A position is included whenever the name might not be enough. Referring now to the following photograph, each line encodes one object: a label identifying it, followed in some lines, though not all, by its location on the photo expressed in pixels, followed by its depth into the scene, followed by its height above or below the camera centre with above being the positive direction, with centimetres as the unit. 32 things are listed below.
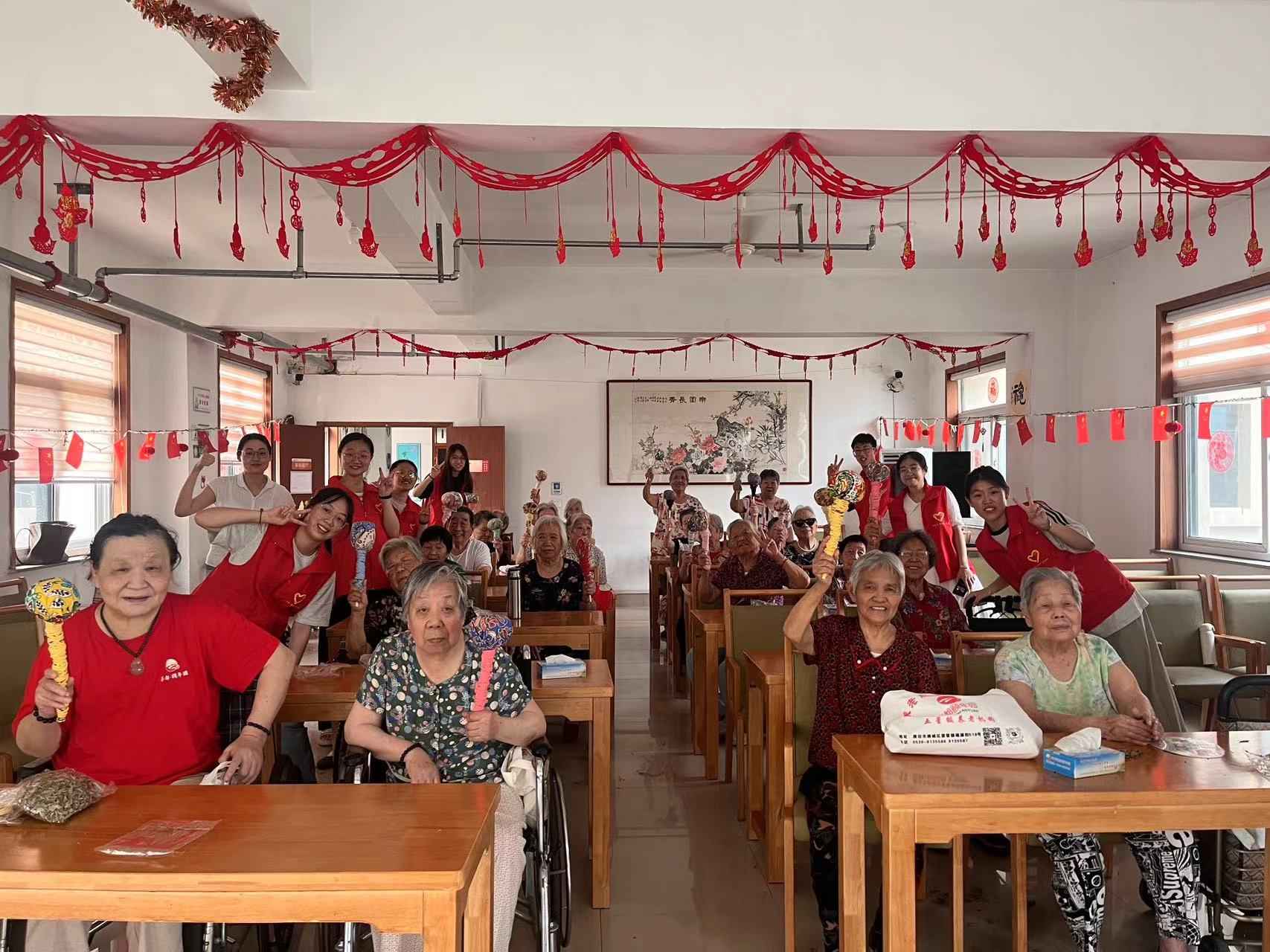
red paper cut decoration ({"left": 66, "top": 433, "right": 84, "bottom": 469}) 563 +16
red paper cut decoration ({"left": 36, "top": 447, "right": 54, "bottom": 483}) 550 +9
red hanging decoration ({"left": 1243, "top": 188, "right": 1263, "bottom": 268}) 320 +76
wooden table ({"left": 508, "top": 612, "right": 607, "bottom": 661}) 388 -68
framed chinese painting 1070 +51
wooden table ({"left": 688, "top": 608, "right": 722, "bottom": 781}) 422 -100
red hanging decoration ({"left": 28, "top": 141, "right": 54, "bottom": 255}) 294 +78
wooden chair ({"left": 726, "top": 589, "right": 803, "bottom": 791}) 381 -66
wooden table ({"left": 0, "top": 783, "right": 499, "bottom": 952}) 153 -66
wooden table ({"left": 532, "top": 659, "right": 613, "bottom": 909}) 292 -84
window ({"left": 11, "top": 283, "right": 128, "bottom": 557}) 560 +47
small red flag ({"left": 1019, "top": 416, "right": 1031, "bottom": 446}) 681 +29
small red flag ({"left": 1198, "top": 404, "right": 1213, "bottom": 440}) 525 +28
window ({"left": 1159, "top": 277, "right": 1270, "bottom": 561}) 536 +32
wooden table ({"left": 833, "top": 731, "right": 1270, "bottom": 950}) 191 -70
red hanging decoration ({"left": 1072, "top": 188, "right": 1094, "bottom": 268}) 343 +82
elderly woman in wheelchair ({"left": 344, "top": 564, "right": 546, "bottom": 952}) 245 -60
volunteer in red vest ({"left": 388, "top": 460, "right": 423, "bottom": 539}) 515 -14
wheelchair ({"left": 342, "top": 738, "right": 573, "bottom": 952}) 235 -103
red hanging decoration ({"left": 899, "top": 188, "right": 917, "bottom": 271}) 339 +81
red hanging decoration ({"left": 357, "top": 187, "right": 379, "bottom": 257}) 326 +83
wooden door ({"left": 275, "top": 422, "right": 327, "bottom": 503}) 1038 +19
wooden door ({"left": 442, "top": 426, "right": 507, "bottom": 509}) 1038 +19
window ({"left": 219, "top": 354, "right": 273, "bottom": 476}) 896 +84
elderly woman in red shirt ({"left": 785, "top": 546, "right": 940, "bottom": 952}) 260 -57
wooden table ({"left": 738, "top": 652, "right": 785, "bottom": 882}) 300 -100
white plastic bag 213 -60
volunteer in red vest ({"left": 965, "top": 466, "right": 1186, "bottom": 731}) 336 -37
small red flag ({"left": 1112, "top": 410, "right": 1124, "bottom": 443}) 582 +28
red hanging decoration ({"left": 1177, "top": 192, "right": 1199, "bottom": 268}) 327 +78
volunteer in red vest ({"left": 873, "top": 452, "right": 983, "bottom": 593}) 500 -27
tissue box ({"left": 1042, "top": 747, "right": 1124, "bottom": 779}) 202 -65
